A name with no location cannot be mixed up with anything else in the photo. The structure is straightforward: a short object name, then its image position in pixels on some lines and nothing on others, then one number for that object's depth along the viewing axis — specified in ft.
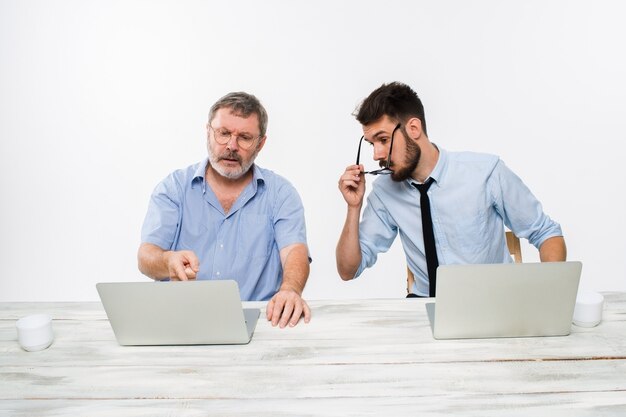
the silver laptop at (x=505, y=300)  3.56
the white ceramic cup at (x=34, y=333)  3.90
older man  6.62
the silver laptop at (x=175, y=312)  3.59
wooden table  3.05
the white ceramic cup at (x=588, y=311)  4.02
